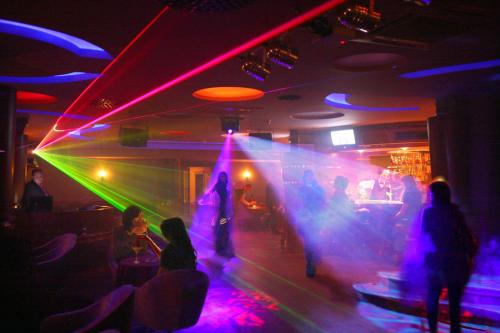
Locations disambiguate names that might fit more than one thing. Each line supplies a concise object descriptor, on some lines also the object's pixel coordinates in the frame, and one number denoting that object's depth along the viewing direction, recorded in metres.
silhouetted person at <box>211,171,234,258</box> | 7.40
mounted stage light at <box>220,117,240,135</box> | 8.61
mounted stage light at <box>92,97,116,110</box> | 6.50
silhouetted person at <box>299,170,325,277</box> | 6.01
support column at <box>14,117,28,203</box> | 9.48
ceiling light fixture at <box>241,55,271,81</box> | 4.12
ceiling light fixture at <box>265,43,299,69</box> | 3.70
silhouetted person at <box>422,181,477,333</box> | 3.38
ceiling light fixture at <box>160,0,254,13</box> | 2.27
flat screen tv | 10.43
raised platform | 4.27
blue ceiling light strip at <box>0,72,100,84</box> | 5.41
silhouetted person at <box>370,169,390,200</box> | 9.91
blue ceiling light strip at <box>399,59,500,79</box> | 5.04
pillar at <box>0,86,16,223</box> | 5.55
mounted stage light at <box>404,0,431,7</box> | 2.70
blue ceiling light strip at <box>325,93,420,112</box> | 7.46
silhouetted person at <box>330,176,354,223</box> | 7.11
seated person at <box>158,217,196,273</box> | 3.46
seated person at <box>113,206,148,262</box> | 4.36
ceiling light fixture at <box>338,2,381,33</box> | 2.91
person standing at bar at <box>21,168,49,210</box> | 6.95
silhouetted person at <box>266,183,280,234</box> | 10.38
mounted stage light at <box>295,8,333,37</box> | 3.11
